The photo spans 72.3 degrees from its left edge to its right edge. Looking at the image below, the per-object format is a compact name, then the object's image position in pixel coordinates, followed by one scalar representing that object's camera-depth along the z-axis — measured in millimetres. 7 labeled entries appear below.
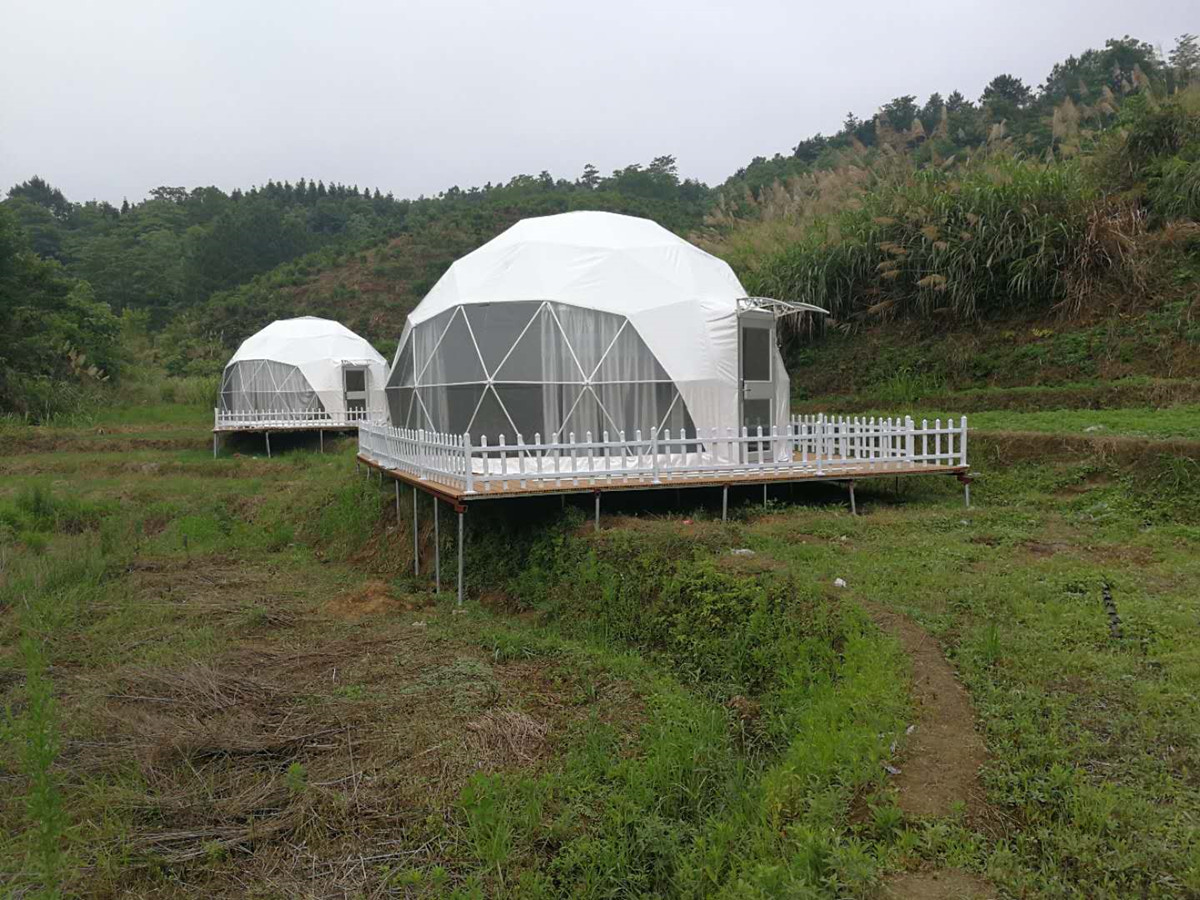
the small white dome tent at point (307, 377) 26953
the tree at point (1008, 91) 51319
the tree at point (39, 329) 27312
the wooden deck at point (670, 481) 9922
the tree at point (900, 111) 55375
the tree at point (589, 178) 72500
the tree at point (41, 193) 89438
